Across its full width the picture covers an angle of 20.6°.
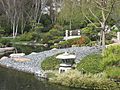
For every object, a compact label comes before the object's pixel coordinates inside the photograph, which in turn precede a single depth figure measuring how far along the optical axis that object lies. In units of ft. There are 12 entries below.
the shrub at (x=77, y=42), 84.38
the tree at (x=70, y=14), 95.30
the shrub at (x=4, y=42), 103.97
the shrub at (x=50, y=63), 53.11
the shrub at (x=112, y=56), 44.47
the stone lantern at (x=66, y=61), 49.83
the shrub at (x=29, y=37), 123.65
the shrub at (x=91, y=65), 45.65
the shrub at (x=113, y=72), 42.42
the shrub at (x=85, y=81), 41.45
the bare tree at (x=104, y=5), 50.58
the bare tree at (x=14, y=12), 137.39
